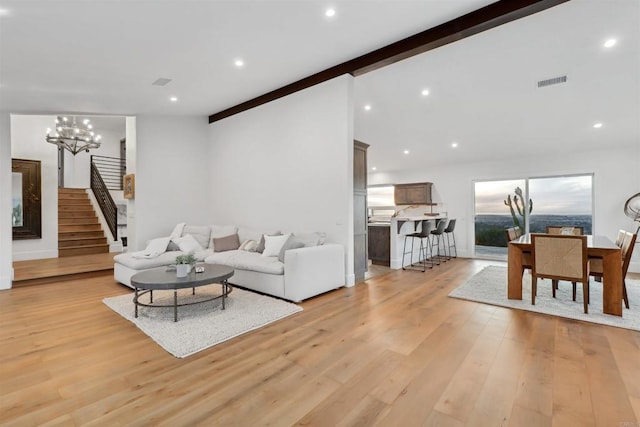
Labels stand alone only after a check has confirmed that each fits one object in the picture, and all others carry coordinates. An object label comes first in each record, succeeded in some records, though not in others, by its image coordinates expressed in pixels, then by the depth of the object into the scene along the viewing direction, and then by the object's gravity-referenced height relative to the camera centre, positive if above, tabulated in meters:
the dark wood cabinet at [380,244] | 6.44 -0.69
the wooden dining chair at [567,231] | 4.59 -0.29
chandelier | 6.48 +1.75
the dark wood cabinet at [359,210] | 5.04 +0.05
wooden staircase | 7.47 -0.33
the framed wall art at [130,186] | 6.14 +0.57
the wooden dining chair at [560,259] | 3.44 -0.56
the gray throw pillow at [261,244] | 4.97 -0.51
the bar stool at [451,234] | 7.14 -0.59
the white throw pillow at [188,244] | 5.41 -0.55
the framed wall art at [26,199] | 6.73 +0.34
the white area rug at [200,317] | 2.76 -1.15
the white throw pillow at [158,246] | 5.05 -0.55
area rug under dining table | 3.29 -1.14
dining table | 3.32 -0.68
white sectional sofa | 3.94 -0.71
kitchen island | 6.22 -0.55
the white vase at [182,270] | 3.47 -0.65
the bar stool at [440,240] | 6.57 -0.70
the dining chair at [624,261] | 3.52 -0.59
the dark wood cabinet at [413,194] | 8.41 +0.56
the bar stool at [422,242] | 6.18 -0.66
